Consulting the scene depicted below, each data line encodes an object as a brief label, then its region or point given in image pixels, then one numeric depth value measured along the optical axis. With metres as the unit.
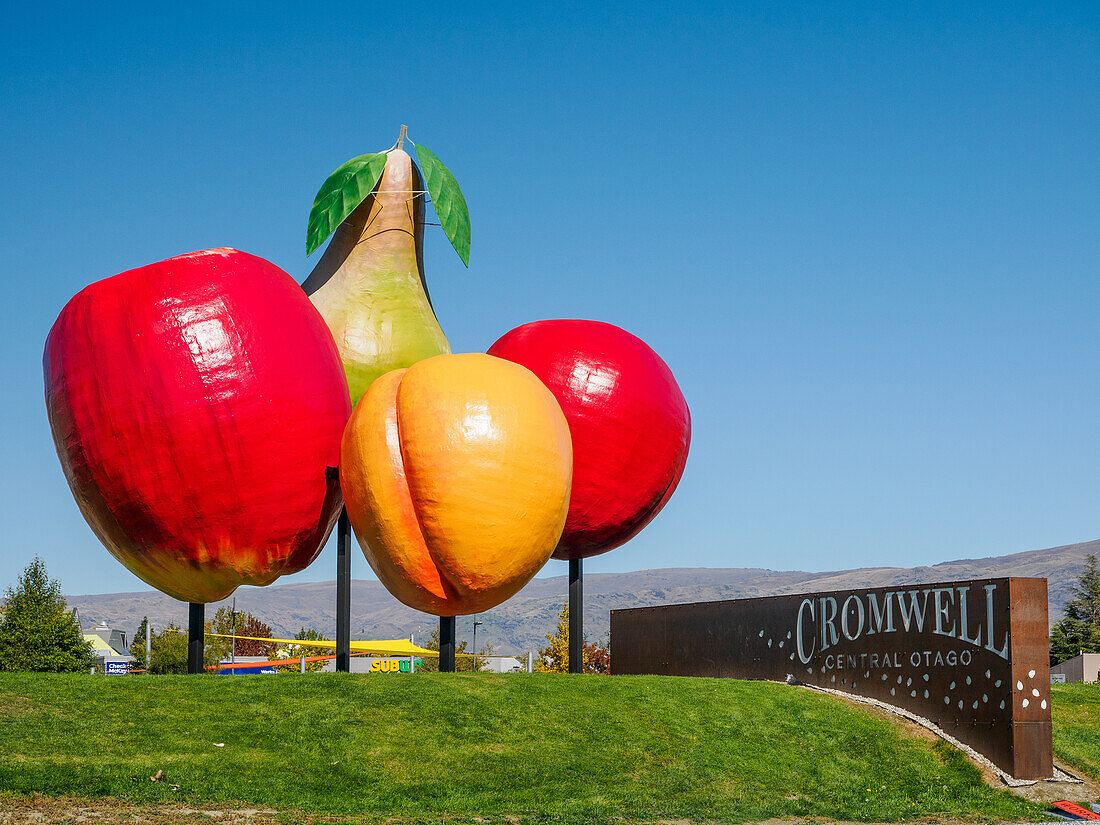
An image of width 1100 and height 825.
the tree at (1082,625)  67.53
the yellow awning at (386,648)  57.34
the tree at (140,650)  60.97
